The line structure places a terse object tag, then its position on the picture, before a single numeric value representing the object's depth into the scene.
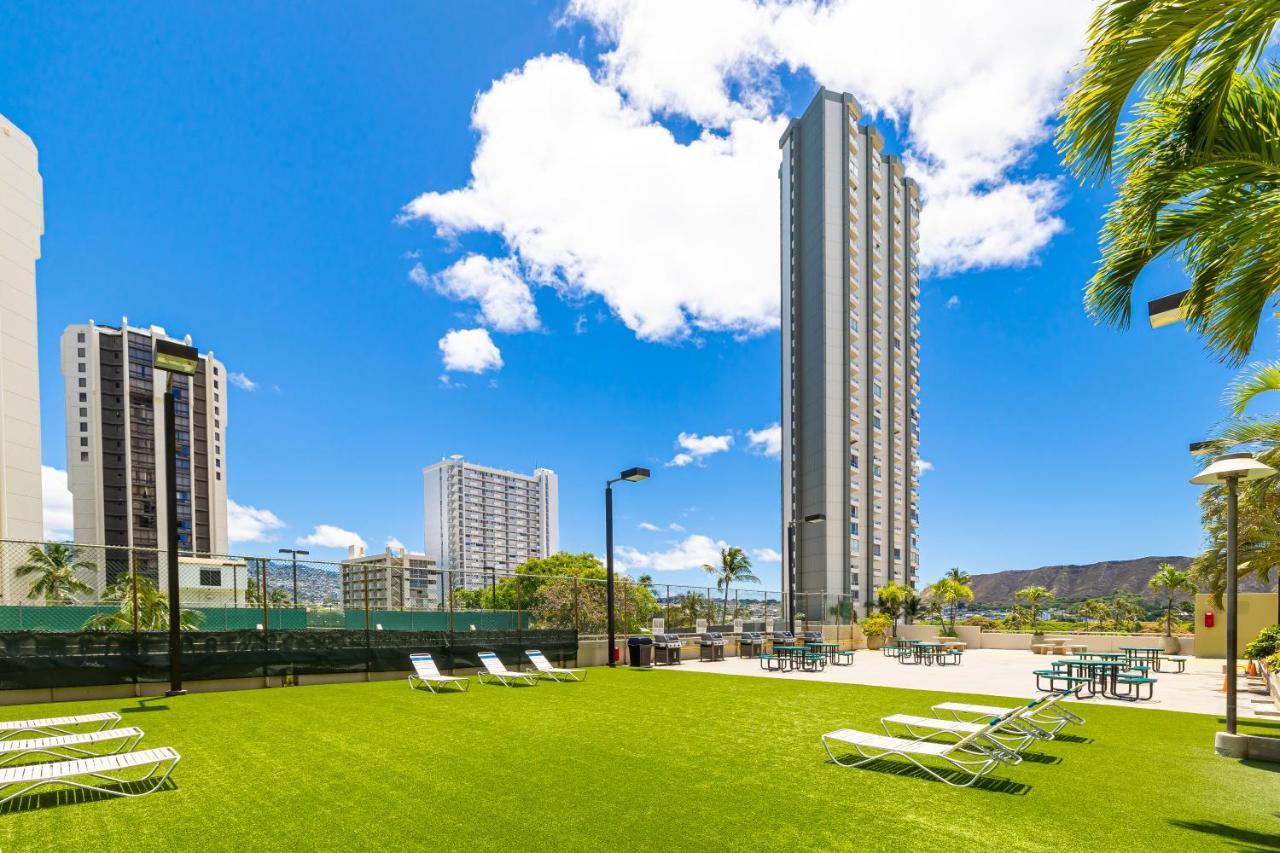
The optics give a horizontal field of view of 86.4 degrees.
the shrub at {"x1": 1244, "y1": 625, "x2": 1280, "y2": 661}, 12.03
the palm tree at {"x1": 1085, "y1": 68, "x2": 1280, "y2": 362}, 4.65
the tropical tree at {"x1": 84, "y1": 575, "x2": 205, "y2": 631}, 17.02
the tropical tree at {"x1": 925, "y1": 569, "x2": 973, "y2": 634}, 41.22
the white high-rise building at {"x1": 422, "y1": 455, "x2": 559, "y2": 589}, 152.38
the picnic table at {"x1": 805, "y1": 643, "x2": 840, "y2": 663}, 21.00
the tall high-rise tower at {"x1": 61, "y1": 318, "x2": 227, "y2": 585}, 87.38
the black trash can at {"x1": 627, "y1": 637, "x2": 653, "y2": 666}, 18.53
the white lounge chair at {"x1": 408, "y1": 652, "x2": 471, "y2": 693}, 12.98
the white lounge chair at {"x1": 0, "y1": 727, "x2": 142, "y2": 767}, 6.13
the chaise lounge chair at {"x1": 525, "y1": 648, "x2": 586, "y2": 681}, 14.63
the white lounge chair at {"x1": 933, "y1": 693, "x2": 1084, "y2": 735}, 7.86
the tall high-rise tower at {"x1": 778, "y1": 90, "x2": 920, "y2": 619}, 69.50
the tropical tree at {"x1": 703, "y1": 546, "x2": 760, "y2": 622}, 62.97
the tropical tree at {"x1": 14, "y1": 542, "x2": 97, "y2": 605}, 17.06
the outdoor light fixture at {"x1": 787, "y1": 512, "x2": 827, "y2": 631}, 22.78
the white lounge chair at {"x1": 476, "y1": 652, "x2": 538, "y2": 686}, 14.02
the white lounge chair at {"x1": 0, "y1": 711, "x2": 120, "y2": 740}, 7.02
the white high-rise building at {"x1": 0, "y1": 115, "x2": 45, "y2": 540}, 36.88
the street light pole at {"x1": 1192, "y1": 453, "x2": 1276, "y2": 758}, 7.15
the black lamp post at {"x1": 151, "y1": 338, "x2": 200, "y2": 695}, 10.20
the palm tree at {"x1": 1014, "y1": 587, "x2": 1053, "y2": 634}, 54.44
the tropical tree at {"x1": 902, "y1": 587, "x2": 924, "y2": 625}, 49.12
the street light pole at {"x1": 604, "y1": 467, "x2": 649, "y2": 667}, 17.09
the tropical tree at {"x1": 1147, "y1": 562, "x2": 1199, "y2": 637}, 39.44
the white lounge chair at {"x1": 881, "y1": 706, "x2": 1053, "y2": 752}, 6.98
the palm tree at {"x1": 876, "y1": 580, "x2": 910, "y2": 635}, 46.88
